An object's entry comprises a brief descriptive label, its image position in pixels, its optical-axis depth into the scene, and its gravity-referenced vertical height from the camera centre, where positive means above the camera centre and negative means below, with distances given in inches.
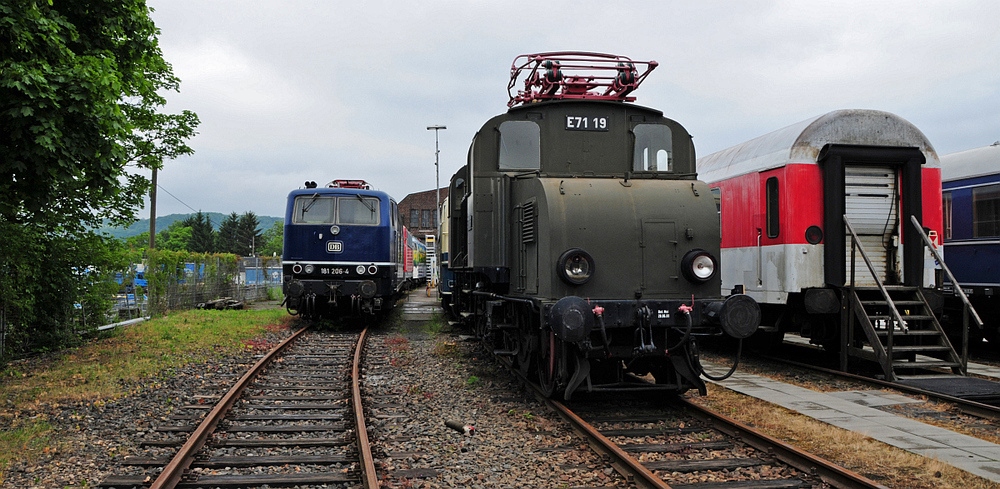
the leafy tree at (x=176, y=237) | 3776.1 +186.8
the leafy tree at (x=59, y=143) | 258.5 +50.9
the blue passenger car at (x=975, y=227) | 446.0 +26.5
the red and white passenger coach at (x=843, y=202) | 376.5 +35.7
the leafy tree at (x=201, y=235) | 3528.5 +171.0
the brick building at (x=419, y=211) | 2832.2 +234.0
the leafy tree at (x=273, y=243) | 4422.5 +179.1
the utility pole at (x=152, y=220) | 977.2 +70.2
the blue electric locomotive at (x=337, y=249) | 589.6 +16.2
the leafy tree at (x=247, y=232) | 3796.8 +200.8
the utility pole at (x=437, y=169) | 1408.7 +237.3
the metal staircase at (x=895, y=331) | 343.9 -33.8
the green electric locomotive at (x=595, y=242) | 257.0 +10.2
